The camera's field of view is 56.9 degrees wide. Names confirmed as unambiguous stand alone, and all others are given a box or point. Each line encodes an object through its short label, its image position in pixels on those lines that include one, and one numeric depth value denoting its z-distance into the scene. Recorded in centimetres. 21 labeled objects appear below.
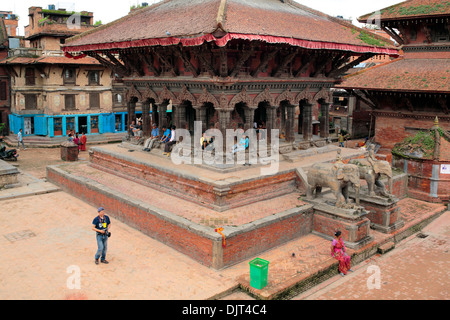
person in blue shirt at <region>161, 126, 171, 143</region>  1778
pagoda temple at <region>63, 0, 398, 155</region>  1425
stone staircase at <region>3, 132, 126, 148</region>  3225
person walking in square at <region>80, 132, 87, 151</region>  2908
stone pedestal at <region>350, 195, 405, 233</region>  1398
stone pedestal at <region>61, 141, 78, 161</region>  2544
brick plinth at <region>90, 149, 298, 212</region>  1327
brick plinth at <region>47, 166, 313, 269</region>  1114
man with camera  1082
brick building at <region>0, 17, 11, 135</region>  3522
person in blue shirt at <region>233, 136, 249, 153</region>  1562
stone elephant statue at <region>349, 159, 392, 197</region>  1398
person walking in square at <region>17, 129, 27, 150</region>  3075
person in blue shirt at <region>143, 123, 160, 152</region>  1865
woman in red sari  1148
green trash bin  981
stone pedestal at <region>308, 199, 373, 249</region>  1255
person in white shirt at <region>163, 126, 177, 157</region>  1753
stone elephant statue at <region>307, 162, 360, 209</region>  1283
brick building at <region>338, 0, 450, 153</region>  2109
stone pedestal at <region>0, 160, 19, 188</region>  1811
